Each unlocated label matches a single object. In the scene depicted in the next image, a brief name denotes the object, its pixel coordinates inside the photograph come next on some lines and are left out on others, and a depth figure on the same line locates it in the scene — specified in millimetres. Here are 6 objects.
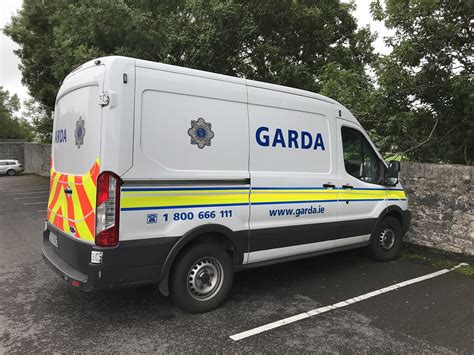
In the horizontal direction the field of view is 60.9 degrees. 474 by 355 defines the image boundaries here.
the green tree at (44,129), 30328
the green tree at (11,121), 47500
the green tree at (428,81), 7340
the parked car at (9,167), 30328
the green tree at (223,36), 10328
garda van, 3523
